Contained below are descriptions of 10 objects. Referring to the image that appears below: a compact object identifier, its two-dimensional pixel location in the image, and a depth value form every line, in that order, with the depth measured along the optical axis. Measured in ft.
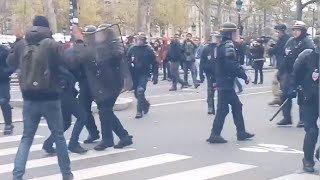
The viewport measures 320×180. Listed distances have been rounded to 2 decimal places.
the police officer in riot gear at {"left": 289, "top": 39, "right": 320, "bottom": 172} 21.24
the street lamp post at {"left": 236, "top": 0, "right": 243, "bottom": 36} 101.83
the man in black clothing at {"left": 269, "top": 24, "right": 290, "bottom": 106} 33.10
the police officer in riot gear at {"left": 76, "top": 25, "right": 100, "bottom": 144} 25.40
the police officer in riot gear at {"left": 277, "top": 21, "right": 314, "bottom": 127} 27.04
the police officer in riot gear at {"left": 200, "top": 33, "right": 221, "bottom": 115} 36.19
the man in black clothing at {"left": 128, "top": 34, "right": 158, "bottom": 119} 35.18
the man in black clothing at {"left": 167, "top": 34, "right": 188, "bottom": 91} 54.74
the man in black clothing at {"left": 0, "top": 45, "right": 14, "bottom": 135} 28.19
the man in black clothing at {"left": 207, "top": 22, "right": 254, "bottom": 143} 26.92
